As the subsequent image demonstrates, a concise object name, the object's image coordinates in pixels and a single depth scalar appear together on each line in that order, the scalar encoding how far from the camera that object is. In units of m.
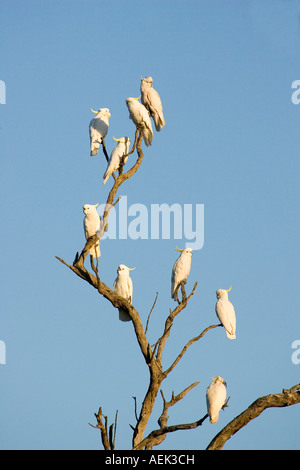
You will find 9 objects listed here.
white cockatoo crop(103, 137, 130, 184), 16.91
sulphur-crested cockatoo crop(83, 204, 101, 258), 16.82
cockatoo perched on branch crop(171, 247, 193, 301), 17.91
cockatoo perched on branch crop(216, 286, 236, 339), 17.11
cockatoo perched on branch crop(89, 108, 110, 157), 17.50
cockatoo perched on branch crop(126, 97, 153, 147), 16.95
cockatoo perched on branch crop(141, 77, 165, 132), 17.72
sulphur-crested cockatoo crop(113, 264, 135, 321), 17.39
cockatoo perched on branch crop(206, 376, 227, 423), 15.20
